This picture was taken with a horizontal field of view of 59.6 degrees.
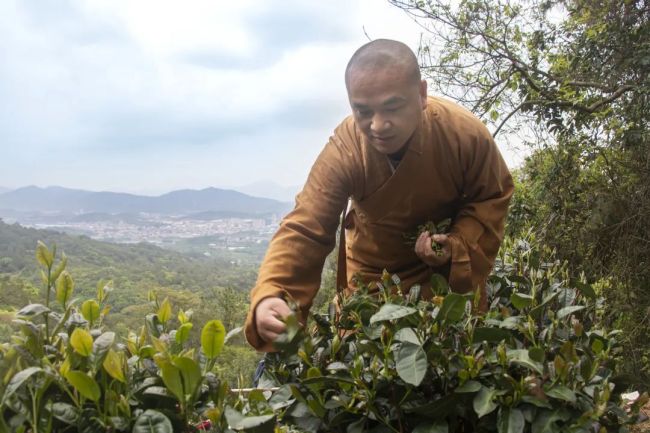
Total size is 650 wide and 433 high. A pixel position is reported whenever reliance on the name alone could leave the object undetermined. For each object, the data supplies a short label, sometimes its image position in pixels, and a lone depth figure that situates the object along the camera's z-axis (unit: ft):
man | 5.50
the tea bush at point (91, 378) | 2.50
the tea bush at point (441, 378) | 3.16
